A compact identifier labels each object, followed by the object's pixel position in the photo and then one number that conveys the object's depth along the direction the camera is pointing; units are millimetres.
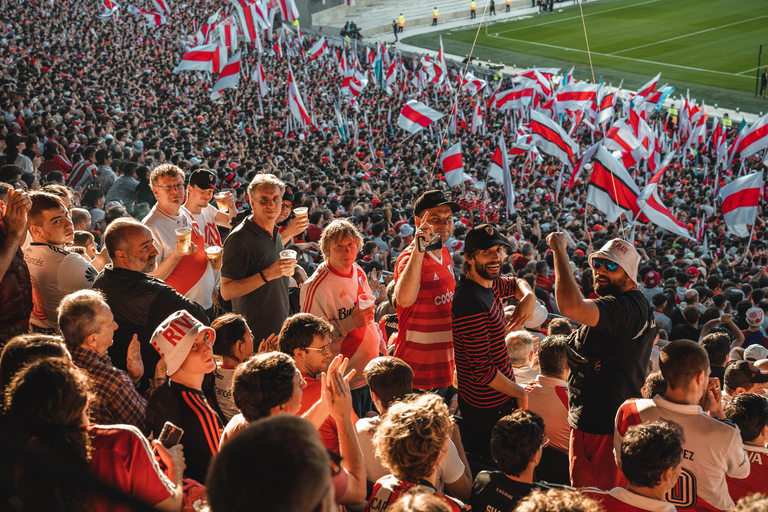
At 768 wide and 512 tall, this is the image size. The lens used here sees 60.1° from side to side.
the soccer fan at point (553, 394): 4465
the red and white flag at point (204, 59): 19453
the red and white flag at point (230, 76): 18641
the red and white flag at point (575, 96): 21750
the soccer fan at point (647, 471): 2963
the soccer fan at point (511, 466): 3170
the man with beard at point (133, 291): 4199
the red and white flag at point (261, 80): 20906
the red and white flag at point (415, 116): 18344
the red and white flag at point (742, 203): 13500
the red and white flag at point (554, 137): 16734
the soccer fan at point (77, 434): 2379
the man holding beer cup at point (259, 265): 4965
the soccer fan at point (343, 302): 4703
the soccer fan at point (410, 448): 2818
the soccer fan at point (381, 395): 3518
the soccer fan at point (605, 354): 3836
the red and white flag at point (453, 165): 15078
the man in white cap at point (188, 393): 3314
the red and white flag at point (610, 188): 12844
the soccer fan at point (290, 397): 3041
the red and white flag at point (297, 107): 18719
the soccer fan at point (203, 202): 5980
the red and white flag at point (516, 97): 23203
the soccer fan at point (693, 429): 3389
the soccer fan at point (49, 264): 4582
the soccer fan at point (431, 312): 4445
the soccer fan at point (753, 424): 4129
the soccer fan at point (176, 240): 5402
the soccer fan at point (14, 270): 3938
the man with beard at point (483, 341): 4188
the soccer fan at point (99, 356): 3355
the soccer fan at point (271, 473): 1657
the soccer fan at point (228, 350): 4145
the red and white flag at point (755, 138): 17672
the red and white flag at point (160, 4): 28500
